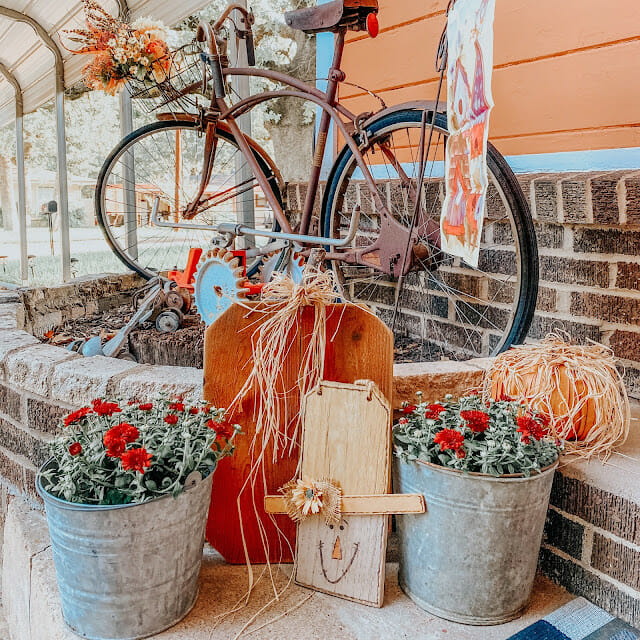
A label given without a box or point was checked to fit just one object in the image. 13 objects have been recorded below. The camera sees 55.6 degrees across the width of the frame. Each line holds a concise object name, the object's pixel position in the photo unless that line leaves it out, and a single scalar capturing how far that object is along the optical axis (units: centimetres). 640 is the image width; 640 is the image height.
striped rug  106
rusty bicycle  185
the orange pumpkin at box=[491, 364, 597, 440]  128
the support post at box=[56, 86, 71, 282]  493
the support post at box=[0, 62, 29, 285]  566
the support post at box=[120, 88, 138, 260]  418
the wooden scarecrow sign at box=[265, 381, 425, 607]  114
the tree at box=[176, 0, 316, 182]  450
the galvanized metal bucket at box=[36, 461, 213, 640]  98
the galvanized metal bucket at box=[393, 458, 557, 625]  104
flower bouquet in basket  238
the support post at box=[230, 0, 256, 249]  364
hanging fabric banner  118
